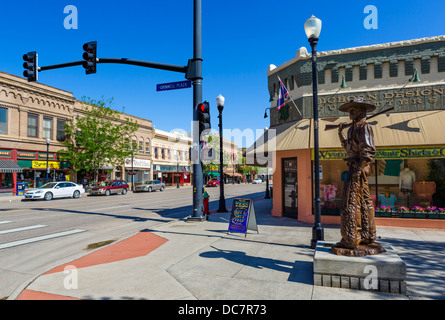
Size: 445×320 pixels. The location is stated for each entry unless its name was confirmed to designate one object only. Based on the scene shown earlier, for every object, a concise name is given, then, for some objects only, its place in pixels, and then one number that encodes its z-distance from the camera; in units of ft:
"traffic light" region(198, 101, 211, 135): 36.91
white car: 76.82
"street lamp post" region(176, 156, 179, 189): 174.81
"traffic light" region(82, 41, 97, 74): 35.22
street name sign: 38.65
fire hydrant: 44.93
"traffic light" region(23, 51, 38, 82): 37.09
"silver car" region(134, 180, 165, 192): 121.83
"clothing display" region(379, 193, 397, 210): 37.14
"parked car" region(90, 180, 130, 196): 99.76
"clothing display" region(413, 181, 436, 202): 36.06
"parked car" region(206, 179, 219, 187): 193.67
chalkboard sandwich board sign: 31.09
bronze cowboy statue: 17.19
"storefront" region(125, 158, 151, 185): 149.07
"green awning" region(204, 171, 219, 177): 218.13
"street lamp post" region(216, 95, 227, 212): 51.44
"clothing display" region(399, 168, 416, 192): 36.99
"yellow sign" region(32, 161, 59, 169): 102.63
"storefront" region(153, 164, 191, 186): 174.19
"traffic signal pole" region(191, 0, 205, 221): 39.22
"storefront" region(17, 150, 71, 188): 99.09
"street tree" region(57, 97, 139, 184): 112.88
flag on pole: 36.95
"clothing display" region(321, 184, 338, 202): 39.70
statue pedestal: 15.34
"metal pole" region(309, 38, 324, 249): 25.29
